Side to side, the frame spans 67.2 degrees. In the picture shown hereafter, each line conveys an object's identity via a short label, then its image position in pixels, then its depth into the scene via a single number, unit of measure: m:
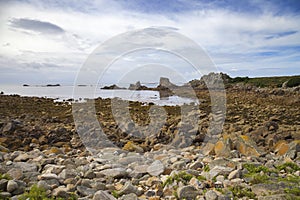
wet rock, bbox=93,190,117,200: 3.59
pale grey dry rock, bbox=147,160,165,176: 4.75
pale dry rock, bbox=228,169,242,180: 4.30
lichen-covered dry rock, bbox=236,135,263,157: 5.89
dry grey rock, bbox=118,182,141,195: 4.03
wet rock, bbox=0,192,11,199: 3.62
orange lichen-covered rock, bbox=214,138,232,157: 5.68
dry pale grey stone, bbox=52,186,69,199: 3.72
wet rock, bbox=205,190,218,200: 3.65
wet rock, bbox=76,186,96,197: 3.87
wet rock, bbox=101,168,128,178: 4.68
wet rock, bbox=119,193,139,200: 3.76
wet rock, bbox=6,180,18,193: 3.79
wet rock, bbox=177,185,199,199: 3.78
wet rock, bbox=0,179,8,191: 3.86
